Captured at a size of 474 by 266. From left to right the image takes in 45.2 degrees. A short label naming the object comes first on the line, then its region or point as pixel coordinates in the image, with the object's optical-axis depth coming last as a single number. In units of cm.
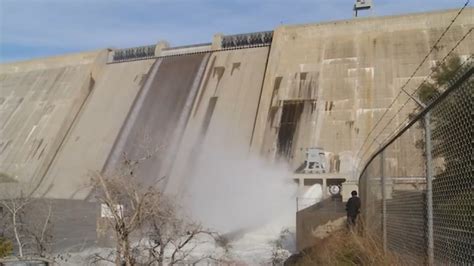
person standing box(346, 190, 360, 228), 932
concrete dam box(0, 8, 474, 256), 2408
